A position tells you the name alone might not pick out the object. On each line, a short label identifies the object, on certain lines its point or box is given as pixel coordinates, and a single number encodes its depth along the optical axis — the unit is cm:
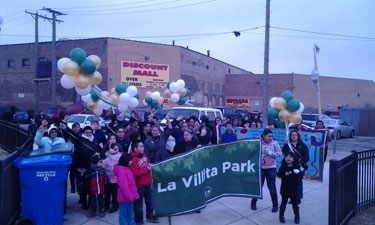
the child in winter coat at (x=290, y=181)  560
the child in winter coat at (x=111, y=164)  588
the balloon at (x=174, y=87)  1198
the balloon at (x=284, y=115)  664
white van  1394
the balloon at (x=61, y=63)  664
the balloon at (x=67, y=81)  668
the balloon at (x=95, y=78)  700
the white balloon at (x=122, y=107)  893
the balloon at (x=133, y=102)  904
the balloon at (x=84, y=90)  712
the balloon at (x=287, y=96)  657
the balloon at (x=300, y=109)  673
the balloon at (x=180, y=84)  1213
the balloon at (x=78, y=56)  653
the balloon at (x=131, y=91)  910
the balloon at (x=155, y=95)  1206
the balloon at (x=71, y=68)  653
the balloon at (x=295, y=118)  667
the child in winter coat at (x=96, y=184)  580
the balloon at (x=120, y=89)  925
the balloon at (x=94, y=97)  909
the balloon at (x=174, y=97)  1188
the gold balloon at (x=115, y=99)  915
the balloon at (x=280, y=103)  659
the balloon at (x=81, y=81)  674
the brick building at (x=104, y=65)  3042
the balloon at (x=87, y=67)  657
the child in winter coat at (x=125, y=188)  486
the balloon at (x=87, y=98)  935
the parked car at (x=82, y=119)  1785
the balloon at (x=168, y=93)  1232
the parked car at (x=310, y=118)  2175
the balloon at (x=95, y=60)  720
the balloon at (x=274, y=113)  676
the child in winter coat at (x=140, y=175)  517
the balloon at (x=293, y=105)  645
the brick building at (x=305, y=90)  4203
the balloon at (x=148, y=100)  1184
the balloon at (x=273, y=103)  679
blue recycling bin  495
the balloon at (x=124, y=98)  884
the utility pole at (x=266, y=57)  1837
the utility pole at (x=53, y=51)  2856
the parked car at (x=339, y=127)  2089
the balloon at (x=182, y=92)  1219
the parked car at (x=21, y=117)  2741
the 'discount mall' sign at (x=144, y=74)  3105
